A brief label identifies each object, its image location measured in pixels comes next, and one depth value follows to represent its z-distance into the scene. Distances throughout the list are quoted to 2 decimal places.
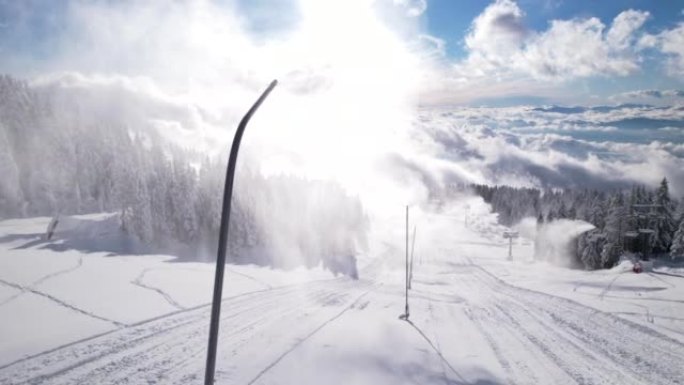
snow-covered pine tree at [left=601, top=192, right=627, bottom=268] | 59.38
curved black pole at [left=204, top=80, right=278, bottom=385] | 6.38
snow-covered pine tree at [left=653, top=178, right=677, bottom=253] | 65.25
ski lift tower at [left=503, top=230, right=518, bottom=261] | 84.93
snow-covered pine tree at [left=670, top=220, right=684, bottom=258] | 59.28
